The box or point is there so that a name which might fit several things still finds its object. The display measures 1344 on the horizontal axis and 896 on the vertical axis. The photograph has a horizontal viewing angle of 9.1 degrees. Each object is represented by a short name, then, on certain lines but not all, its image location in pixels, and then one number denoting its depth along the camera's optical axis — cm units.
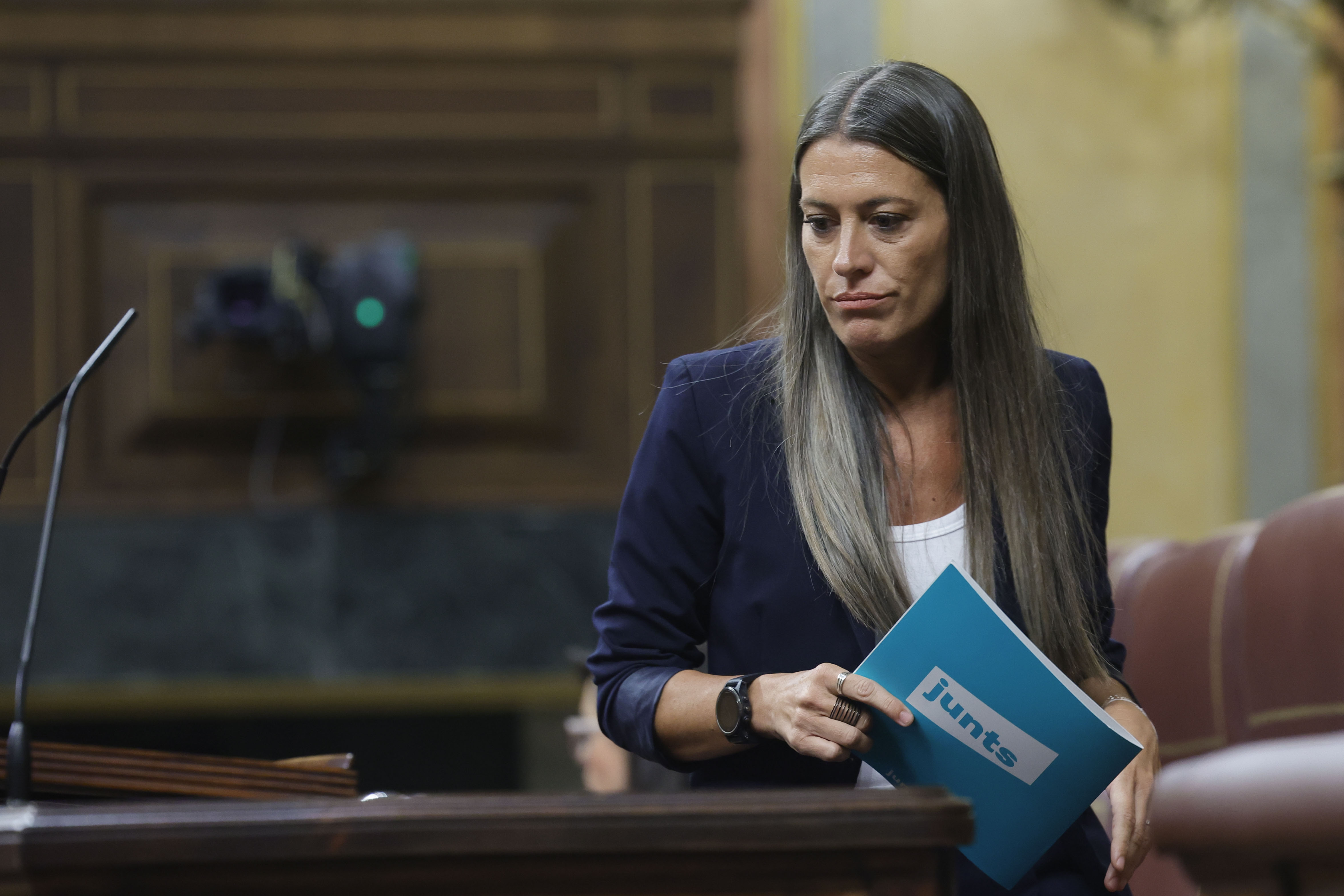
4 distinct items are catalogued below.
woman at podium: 588
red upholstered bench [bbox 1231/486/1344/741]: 625
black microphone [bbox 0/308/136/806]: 557
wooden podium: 543
